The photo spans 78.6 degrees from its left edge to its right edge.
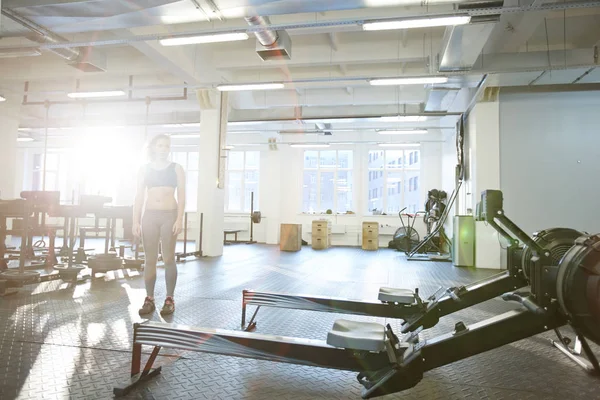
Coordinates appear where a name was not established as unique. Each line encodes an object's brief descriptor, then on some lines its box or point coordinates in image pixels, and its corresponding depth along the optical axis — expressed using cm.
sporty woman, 299
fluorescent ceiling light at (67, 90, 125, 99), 691
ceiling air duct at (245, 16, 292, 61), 476
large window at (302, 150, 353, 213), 1262
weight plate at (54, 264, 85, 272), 441
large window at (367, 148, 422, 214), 1213
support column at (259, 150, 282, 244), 1231
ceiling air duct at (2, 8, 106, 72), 438
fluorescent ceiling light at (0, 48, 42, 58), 541
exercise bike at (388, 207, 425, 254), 946
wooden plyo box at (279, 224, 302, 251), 975
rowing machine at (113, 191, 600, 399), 151
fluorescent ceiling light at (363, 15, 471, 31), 406
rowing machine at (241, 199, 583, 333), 210
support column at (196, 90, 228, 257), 761
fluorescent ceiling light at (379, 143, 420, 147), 1087
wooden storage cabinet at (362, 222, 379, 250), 1055
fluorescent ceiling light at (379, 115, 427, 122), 825
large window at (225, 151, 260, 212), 1305
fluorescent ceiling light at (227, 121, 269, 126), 961
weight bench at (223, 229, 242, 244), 1108
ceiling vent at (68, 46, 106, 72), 625
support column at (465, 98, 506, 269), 685
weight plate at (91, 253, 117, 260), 495
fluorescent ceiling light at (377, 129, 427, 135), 936
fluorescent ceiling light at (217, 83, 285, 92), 635
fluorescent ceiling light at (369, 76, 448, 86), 587
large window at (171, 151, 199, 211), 1355
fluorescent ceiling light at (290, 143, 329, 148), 1146
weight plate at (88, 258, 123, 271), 477
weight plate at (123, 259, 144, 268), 549
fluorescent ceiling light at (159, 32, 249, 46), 465
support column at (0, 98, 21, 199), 789
